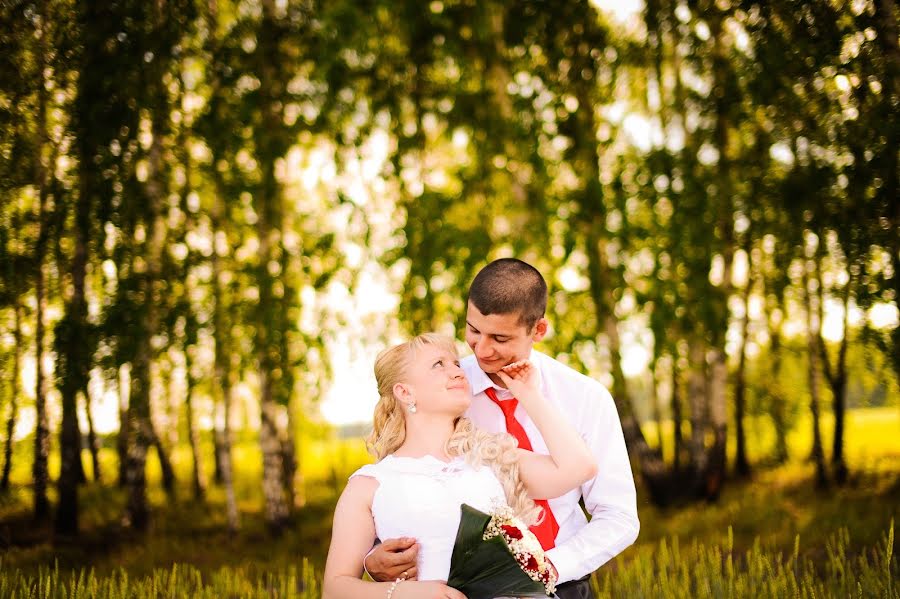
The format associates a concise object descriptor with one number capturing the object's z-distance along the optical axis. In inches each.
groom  130.4
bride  120.1
